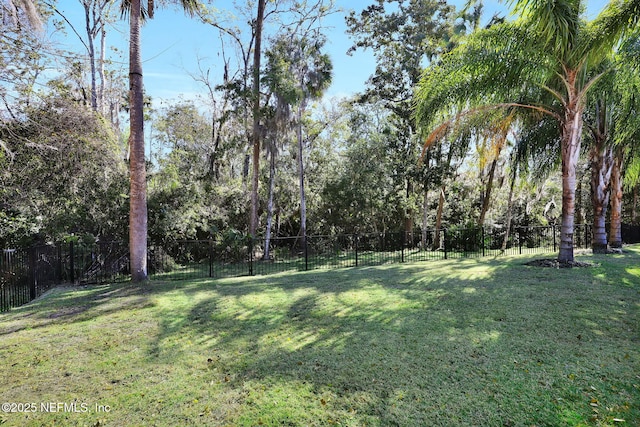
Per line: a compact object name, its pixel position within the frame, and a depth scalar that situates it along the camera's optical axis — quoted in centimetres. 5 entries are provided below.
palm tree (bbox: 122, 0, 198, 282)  936
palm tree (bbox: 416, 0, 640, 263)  757
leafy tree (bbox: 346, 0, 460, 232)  1819
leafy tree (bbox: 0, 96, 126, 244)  942
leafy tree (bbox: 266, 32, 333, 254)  1633
